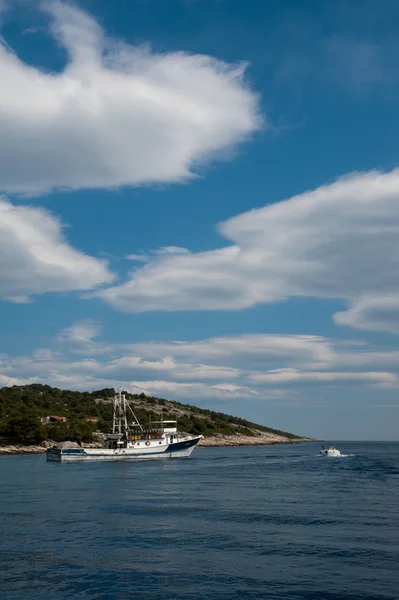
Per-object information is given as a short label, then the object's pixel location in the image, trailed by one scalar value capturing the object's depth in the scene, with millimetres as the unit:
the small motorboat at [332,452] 142750
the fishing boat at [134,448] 124125
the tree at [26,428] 159000
